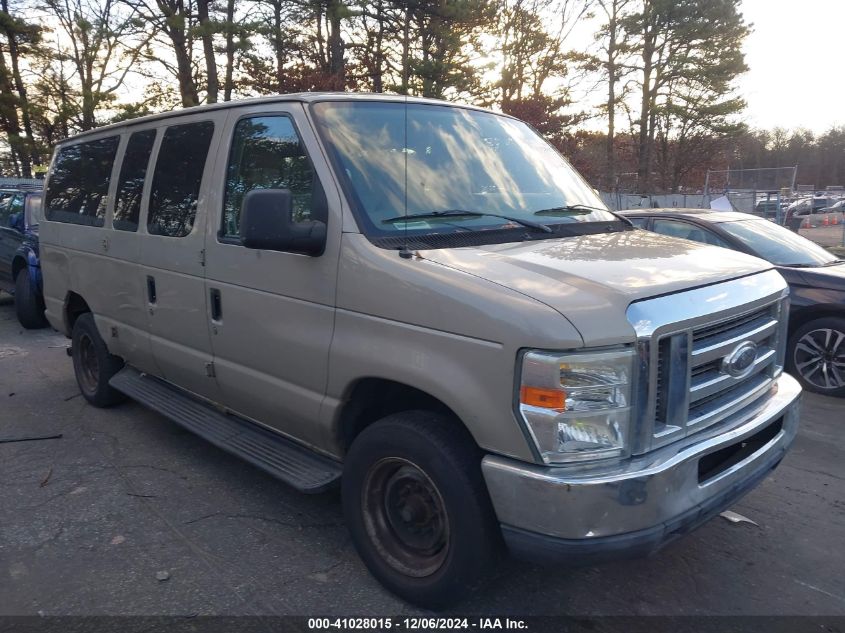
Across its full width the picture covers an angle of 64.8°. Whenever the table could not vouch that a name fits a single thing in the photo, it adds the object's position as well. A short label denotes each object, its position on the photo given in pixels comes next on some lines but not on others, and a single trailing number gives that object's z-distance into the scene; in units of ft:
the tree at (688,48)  93.09
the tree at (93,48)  75.92
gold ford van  7.66
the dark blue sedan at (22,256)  29.01
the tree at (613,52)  97.09
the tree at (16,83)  88.63
